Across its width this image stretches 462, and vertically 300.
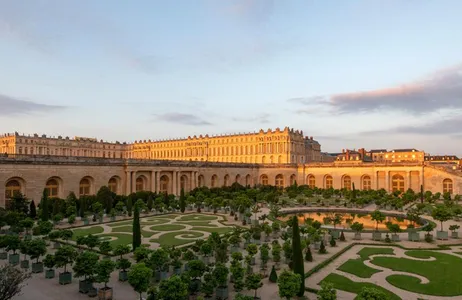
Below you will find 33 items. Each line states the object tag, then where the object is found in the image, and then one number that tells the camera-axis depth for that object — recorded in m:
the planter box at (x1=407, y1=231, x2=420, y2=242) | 28.65
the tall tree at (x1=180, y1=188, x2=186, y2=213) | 45.56
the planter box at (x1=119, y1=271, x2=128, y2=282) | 18.92
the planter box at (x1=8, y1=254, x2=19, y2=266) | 22.00
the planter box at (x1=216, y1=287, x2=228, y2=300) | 16.64
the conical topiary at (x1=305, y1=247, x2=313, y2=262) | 22.76
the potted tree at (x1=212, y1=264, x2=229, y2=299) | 16.64
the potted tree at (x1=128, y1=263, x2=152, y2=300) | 15.23
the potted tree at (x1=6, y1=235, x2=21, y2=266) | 21.75
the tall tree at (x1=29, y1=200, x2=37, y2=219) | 37.44
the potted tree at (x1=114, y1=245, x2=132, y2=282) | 18.67
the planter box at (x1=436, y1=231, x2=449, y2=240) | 29.13
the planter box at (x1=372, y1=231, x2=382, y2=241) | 29.05
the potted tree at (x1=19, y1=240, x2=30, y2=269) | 20.37
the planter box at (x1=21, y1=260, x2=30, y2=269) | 20.89
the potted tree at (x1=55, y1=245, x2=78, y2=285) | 18.39
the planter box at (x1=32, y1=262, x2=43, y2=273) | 20.33
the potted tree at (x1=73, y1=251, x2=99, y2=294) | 17.02
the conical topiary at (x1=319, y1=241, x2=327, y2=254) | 24.75
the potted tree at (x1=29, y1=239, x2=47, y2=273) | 20.20
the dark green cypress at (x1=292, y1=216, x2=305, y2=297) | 16.62
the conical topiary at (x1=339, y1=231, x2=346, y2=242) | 28.83
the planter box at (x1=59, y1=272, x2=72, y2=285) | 18.36
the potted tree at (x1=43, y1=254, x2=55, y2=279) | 18.62
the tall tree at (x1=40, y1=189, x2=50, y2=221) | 34.69
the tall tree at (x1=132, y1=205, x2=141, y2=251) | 24.17
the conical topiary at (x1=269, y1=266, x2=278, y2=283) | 18.73
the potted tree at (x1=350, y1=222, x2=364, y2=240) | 29.33
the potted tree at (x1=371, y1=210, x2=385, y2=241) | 29.11
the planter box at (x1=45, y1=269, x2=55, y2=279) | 19.30
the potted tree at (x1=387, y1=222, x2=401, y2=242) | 28.48
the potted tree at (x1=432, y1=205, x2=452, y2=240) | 29.23
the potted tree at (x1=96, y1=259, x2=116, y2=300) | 16.23
